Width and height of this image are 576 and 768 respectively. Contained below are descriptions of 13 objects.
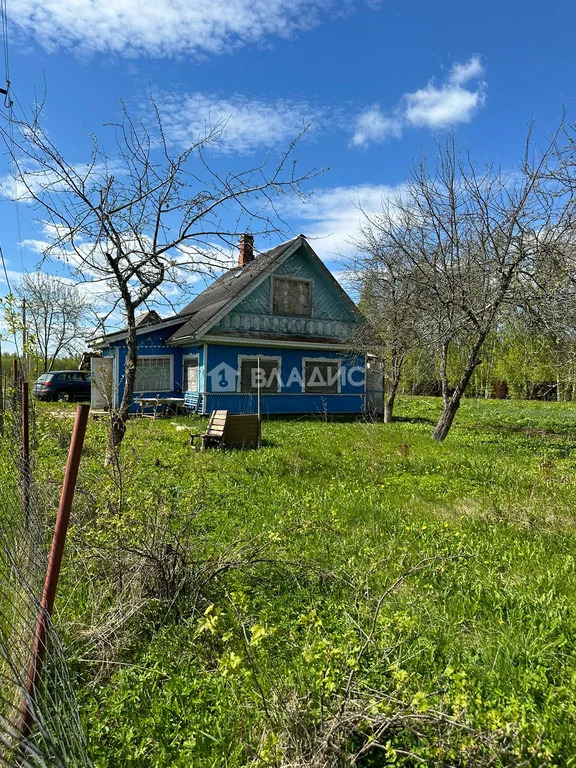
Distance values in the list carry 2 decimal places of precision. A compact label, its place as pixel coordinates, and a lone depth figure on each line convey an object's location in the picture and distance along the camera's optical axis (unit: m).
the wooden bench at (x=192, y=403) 15.56
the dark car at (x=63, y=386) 21.80
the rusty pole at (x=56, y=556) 2.06
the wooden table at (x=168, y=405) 16.00
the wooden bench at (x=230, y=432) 9.64
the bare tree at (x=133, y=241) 6.98
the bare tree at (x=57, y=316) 34.88
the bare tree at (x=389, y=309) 11.69
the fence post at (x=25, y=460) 3.90
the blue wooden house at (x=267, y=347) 15.55
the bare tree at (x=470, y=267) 9.20
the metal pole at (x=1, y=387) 6.97
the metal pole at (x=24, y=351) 6.66
